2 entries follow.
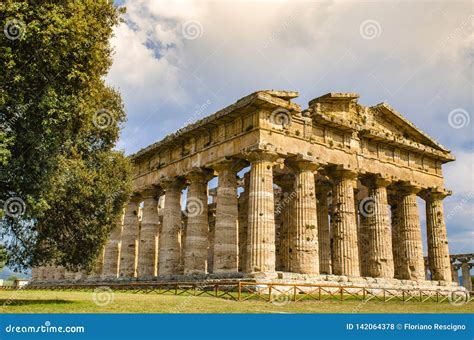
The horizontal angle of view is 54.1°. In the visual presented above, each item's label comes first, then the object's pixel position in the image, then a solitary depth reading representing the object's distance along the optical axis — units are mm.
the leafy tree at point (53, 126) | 13914
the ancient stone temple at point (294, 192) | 24453
